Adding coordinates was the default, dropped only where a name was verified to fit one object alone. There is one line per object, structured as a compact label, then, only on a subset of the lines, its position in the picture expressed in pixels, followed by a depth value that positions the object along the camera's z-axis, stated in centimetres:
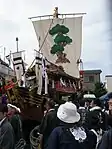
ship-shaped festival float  859
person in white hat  182
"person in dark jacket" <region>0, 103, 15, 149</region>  221
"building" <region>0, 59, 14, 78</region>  922
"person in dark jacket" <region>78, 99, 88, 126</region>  272
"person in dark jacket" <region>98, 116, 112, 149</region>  160
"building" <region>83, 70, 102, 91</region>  3983
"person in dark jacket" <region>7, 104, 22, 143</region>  326
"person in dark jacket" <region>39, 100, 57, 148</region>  323
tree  2588
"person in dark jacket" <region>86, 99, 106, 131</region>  264
